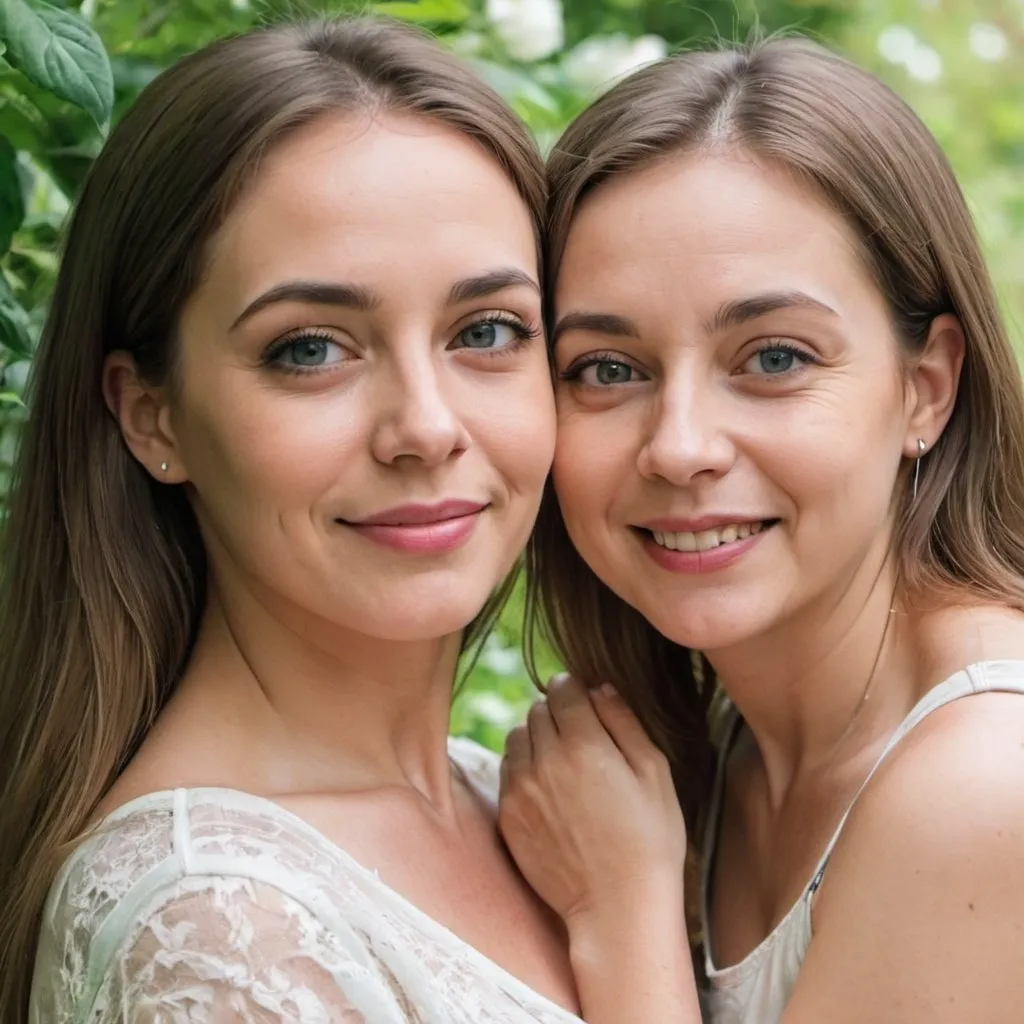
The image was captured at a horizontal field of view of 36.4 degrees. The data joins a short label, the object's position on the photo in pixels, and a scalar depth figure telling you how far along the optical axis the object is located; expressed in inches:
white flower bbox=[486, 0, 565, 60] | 122.4
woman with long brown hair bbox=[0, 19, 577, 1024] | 70.6
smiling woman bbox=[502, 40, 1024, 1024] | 82.4
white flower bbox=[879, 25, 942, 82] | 211.9
